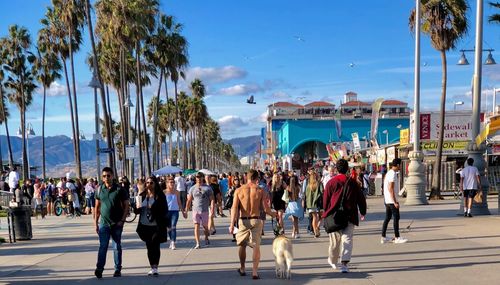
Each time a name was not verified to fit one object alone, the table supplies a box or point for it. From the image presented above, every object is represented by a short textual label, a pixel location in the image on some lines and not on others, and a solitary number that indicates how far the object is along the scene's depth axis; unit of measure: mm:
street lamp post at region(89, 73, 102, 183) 25738
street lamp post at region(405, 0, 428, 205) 23750
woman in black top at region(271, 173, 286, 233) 15492
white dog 9078
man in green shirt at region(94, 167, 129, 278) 9914
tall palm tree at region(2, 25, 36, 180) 50969
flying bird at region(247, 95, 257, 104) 70375
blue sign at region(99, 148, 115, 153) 26230
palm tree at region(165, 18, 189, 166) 47188
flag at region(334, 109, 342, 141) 53531
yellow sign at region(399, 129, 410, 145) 38781
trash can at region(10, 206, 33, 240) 16689
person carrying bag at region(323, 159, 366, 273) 9625
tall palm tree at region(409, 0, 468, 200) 26312
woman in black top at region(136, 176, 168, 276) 10039
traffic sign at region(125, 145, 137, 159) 29266
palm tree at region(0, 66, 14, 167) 52238
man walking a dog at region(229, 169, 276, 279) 9422
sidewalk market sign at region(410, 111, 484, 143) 36719
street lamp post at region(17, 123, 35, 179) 52100
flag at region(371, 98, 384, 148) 31547
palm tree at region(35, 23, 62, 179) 45250
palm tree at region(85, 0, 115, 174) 30131
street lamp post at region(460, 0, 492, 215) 18109
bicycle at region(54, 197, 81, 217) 28844
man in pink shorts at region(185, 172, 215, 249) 14125
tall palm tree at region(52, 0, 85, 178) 37500
